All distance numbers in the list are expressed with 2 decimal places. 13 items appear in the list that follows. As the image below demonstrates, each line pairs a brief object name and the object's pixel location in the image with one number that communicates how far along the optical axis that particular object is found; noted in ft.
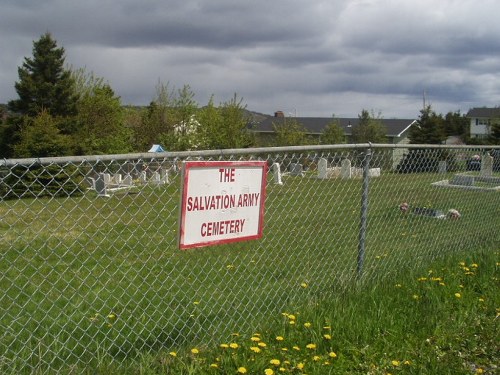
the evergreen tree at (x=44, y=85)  83.56
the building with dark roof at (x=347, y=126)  179.42
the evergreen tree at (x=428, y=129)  144.97
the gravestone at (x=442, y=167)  22.68
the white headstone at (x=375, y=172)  25.04
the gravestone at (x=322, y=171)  26.28
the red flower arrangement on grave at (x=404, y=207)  26.68
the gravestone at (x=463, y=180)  26.51
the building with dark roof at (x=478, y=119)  252.62
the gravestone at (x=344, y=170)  25.40
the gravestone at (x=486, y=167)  25.75
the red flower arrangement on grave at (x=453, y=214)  25.31
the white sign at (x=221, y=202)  10.67
